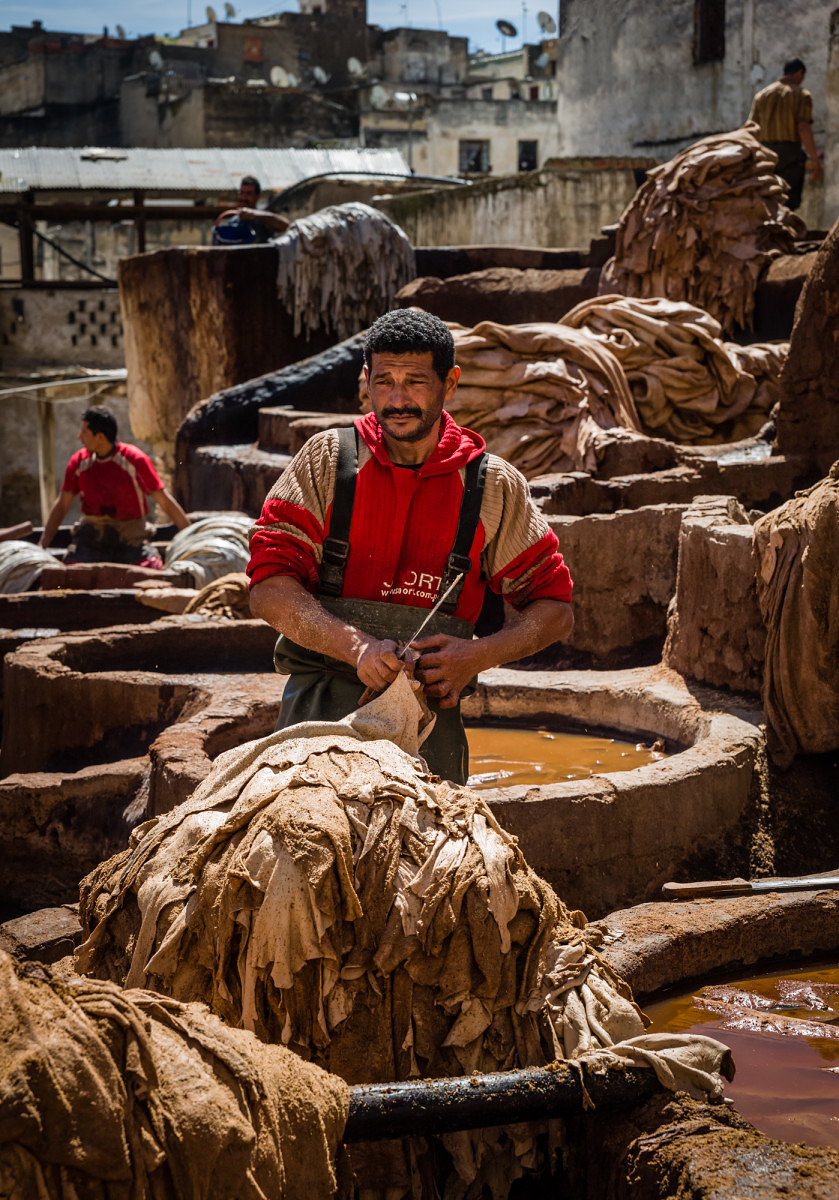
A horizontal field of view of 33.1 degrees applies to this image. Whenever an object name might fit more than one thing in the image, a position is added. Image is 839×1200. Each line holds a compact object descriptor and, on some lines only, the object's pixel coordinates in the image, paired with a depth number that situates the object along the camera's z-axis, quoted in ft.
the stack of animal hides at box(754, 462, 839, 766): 14.57
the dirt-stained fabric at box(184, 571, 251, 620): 23.82
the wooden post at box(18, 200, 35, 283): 71.92
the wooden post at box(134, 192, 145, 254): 68.08
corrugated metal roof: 85.85
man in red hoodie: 9.63
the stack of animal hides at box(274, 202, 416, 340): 47.62
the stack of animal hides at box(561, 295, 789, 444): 33.24
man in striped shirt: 46.50
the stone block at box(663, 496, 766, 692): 16.94
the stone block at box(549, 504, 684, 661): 21.31
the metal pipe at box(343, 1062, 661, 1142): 6.69
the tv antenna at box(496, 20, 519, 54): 139.74
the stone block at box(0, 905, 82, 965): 12.22
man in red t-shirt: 30.83
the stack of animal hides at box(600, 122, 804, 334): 38.78
